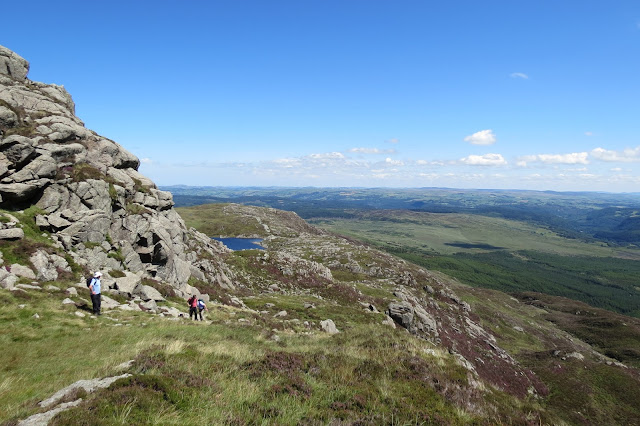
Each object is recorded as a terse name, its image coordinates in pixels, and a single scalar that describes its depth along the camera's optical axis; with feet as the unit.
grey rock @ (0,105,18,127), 124.47
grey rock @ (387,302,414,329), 207.21
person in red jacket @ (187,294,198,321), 99.60
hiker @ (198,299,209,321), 101.24
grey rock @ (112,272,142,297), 104.49
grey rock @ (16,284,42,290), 82.02
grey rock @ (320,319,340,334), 135.64
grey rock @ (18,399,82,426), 28.55
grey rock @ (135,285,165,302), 108.17
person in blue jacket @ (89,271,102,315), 80.68
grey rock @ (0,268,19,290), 80.12
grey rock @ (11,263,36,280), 87.08
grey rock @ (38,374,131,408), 34.06
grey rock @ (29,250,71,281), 91.97
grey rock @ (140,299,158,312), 98.68
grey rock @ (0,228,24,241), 91.82
